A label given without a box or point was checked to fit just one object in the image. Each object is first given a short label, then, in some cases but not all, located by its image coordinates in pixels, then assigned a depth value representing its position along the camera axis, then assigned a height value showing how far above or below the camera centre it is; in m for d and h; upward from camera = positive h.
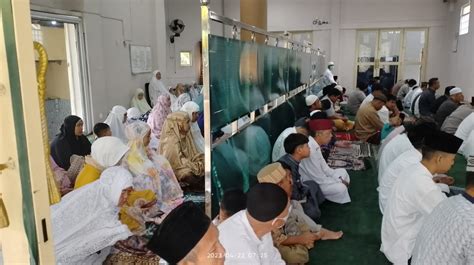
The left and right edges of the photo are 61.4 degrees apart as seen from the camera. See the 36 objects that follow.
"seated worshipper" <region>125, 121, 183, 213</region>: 3.47 -0.96
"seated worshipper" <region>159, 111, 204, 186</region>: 4.34 -0.94
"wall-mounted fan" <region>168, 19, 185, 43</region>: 12.41 +1.18
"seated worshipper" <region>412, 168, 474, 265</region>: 1.87 -0.81
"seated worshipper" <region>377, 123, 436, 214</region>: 3.17 -0.79
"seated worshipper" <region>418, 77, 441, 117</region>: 8.27 -0.77
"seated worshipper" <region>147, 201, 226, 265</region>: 1.40 -0.62
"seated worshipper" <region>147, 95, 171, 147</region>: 5.82 -0.72
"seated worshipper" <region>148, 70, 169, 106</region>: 8.96 -0.50
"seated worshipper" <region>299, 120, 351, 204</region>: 3.98 -1.07
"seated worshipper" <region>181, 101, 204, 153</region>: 4.88 -0.76
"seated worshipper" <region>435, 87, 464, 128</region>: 6.66 -0.74
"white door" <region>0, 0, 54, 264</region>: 0.69 -0.14
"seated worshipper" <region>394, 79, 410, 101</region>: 10.97 -0.77
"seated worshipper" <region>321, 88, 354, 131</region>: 7.51 -1.03
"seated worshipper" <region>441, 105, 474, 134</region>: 6.00 -0.83
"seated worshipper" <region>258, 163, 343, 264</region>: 2.76 -1.28
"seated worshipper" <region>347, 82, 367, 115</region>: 8.95 -0.84
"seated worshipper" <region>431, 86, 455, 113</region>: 7.43 -0.72
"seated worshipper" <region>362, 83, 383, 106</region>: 6.65 -0.62
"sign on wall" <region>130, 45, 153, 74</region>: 8.18 +0.15
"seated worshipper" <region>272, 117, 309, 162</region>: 4.14 -0.80
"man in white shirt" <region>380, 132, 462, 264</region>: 2.49 -0.83
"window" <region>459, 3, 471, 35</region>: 9.65 +1.04
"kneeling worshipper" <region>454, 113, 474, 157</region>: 5.38 -0.90
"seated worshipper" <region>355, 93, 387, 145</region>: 6.13 -0.90
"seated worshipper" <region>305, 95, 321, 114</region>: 6.96 -0.68
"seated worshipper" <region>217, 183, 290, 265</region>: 1.85 -0.76
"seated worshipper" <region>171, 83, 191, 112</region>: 7.40 -0.67
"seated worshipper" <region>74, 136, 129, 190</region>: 3.15 -0.74
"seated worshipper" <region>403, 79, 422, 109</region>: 9.75 -0.76
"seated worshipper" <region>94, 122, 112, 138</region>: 4.36 -0.69
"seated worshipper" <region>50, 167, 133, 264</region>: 2.42 -0.97
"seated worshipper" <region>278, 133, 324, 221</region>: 3.45 -0.90
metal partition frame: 2.42 -0.10
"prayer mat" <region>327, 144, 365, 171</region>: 5.34 -1.33
